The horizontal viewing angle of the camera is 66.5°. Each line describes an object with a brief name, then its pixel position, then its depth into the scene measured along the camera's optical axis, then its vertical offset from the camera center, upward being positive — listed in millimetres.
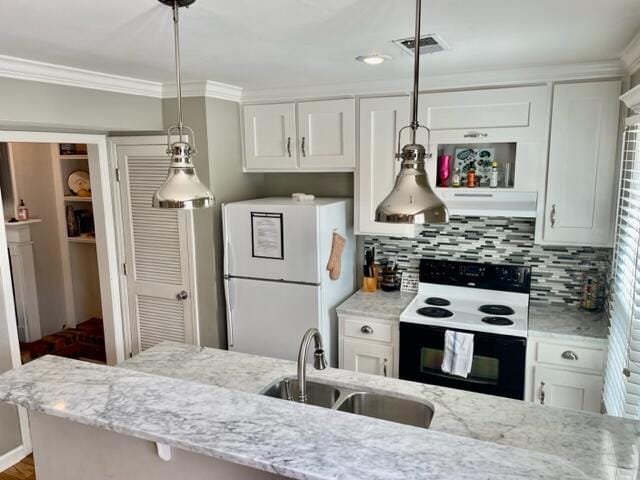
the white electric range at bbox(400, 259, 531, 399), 2662 -827
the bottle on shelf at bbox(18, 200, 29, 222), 4535 -301
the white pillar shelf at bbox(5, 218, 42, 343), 4512 -911
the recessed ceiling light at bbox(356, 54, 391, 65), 2305 +564
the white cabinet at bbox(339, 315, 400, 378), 2980 -1039
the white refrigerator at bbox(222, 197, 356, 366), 2982 -603
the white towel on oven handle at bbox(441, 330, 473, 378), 2701 -978
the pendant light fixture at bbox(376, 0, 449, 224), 1412 -60
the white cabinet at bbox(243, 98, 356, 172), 3170 +275
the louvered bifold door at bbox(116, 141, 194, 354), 3326 -507
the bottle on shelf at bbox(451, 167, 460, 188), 3037 -12
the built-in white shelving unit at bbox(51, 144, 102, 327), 4629 -744
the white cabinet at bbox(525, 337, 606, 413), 2553 -1046
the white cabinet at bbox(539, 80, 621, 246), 2580 +64
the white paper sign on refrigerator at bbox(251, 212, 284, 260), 3025 -356
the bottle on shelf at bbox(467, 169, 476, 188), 2980 -19
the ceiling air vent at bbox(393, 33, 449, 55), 1987 +561
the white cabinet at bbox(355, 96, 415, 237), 3018 +133
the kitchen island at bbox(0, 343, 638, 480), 1071 -632
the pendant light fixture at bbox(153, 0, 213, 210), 1707 -26
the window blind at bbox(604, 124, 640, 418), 1896 -539
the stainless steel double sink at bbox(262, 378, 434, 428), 1867 -889
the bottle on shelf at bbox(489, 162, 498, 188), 2918 -2
